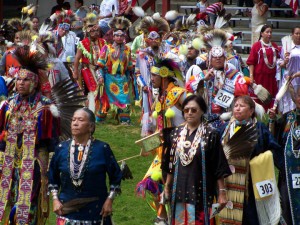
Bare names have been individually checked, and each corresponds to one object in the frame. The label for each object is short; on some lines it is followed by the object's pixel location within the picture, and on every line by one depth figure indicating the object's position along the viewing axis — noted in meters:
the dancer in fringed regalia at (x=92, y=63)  28.09
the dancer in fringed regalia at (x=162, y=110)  16.32
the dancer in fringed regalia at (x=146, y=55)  21.27
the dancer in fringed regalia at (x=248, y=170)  14.60
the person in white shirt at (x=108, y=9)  34.78
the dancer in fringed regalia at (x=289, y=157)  15.68
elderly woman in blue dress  13.51
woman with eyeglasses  13.53
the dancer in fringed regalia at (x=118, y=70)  27.29
